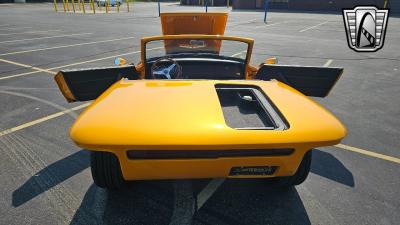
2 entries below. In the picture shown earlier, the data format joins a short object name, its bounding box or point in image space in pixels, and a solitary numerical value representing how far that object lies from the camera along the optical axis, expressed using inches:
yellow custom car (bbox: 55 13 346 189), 73.1
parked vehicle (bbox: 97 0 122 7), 1394.4
